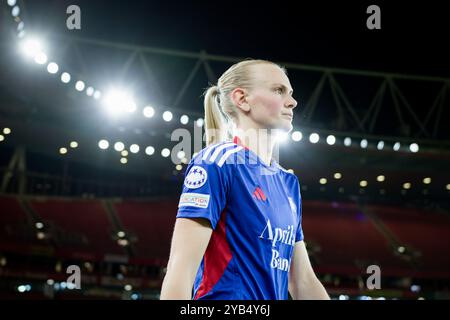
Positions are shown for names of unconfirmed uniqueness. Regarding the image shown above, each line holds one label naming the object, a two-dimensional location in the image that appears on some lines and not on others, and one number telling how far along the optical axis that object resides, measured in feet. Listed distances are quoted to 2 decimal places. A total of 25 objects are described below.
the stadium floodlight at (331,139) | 69.72
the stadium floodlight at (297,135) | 68.03
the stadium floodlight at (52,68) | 58.39
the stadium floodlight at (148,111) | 65.05
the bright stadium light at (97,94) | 62.54
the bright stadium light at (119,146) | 77.00
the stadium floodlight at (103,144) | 76.33
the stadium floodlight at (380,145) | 71.01
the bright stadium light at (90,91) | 61.87
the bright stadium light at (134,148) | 78.17
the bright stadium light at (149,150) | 78.99
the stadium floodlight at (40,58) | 55.98
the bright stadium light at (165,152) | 79.36
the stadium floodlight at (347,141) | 70.95
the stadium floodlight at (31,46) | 53.83
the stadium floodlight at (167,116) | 65.62
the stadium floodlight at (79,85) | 61.21
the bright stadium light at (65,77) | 59.77
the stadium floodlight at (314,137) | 68.80
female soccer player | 6.40
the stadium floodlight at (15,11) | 48.17
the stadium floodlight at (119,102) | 62.55
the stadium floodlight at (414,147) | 71.08
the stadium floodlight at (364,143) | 70.54
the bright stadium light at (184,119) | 66.33
